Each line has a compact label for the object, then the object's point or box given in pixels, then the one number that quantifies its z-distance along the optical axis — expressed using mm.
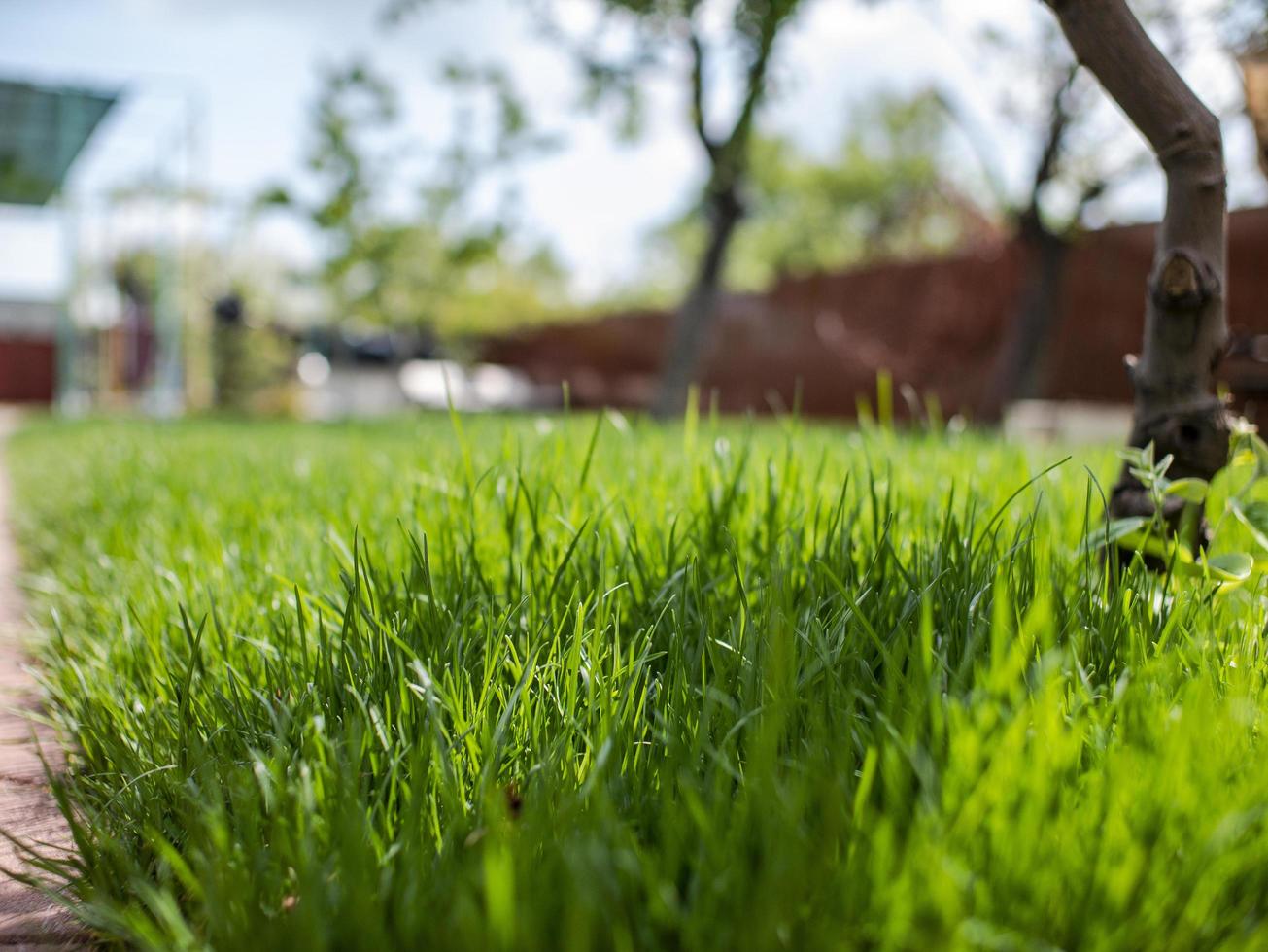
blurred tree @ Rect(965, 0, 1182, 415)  9070
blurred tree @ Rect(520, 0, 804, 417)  9594
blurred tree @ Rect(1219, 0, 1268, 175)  2301
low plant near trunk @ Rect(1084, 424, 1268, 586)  1503
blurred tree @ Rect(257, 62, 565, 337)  15172
